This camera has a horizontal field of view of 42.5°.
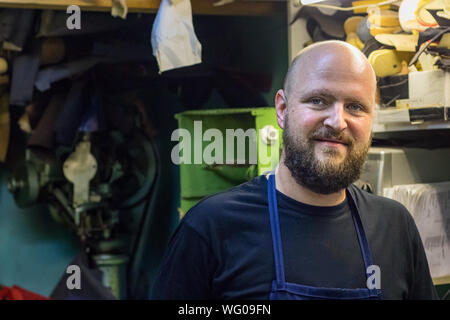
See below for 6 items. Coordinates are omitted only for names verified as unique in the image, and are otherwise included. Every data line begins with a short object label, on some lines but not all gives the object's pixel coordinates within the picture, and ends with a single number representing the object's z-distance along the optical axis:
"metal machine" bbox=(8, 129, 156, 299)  2.66
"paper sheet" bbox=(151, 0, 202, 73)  1.80
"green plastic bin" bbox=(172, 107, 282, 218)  2.04
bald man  1.17
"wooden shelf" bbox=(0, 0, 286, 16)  1.90
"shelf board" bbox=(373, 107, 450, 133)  1.54
